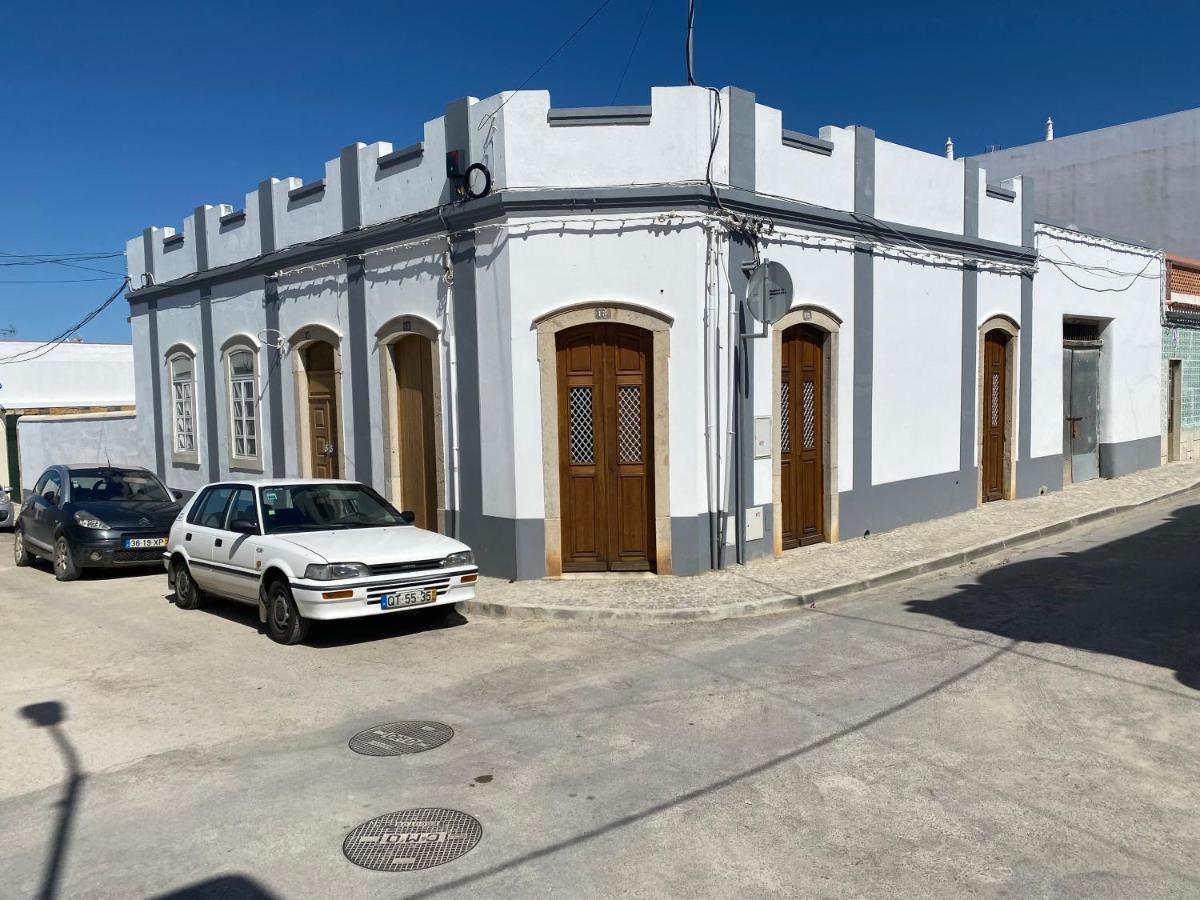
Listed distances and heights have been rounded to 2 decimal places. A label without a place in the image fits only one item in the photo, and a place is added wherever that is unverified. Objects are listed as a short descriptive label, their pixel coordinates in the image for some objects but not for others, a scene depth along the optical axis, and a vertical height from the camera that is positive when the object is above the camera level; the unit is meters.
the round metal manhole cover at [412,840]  4.21 -2.03
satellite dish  10.61 +1.26
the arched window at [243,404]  16.19 +0.21
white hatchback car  8.11 -1.31
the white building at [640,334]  10.62 +0.99
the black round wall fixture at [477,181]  10.83 +2.71
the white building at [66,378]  31.27 +1.50
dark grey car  11.97 -1.33
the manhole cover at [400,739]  5.66 -2.05
